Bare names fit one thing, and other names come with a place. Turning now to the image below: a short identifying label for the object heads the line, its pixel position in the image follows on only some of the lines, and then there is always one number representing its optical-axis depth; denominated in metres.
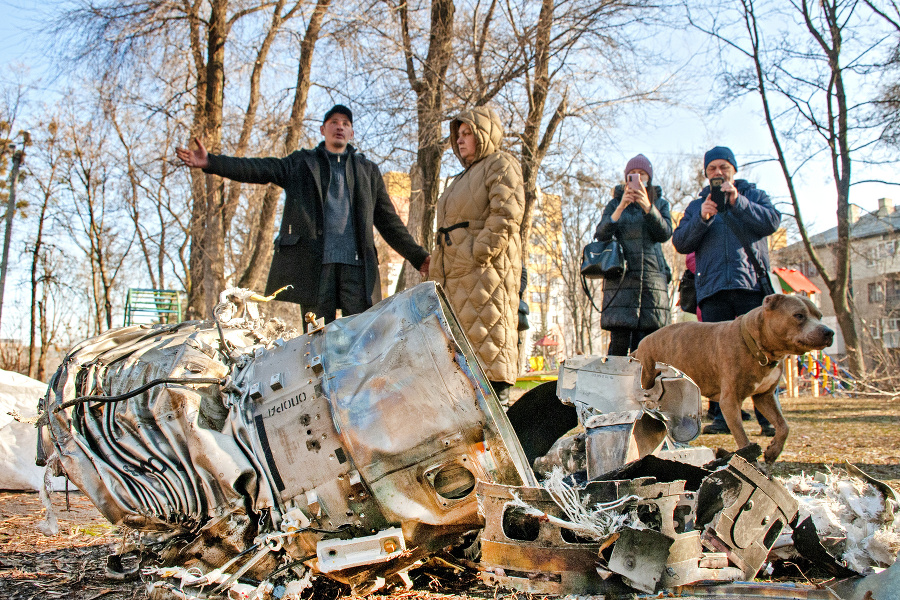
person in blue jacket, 4.94
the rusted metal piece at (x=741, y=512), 1.78
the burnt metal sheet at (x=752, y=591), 1.65
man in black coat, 4.21
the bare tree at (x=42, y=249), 18.34
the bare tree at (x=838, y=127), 13.26
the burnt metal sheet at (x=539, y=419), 2.92
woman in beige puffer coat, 4.21
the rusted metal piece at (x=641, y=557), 1.58
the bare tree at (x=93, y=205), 18.38
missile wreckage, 1.66
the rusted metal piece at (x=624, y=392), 2.64
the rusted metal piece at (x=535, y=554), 1.62
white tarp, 3.88
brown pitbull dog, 4.38
